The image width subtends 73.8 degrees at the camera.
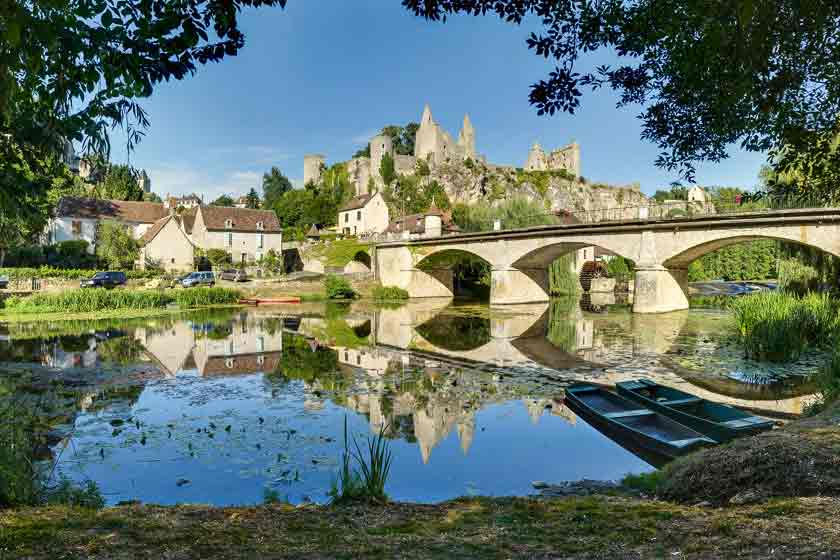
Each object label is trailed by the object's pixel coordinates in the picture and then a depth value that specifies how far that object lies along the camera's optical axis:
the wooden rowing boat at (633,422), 7.45
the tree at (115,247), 48.47
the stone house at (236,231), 54.84
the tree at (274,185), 97.69
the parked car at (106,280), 37.34
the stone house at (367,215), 68.94
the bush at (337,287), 44.25
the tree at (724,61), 5.02
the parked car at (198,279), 40.69
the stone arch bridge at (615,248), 25.17
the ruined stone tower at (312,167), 95.27
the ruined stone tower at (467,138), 91.12
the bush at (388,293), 44.81
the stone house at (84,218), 51.41
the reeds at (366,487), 5.41
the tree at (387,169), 82.56
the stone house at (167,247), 49.12
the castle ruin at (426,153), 84.69
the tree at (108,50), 3.15
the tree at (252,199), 104.62
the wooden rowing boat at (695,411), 7.64
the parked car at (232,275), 44.56
